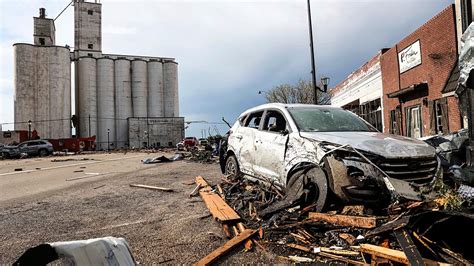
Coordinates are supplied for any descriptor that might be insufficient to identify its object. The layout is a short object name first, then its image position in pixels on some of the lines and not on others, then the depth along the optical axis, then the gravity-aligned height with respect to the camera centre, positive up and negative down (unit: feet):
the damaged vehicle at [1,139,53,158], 106.11 -0.08
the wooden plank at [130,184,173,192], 26.16 -3.55
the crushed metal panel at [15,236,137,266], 5.11 -1.77
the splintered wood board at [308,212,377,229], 12.07 -3.15
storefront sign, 48.53 +12.02
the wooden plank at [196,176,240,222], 15.80 -3.55
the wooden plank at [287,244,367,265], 10.24 -3.85
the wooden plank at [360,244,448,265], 9.26 -3.48
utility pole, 53.01 +12.10
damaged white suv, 13.43 -0.94
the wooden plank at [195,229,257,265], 10.96 -3.82
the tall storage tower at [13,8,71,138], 164.86 +29.67
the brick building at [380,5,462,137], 40.49 +7.88
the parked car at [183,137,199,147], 140.53 +0.43
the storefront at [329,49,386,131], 64.85 +9.91
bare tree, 135.54 +19.06
